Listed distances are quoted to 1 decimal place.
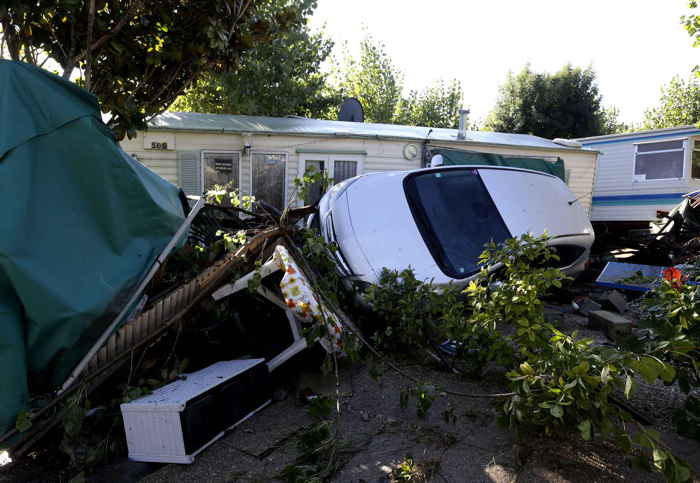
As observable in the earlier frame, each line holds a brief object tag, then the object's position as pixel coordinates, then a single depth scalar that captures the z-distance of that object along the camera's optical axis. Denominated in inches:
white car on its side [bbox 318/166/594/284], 176.1
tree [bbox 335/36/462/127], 1064.2
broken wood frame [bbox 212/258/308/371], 132.1
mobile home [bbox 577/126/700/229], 446.9
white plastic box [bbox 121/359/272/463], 101.9
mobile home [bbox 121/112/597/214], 346.3
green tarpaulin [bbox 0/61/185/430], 99.0
